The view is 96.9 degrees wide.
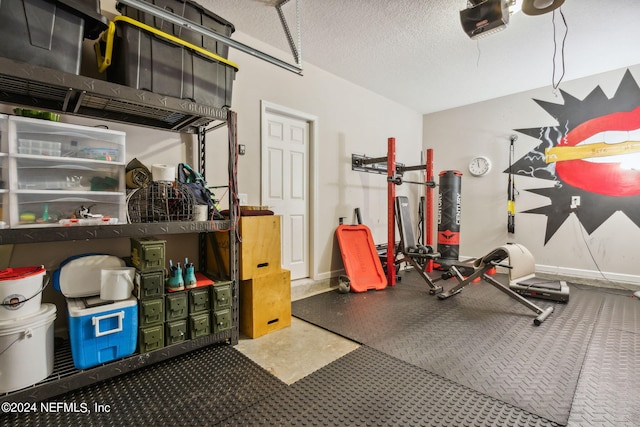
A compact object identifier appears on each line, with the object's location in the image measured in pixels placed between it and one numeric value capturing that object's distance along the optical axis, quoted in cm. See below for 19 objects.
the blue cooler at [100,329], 152
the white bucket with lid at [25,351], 134
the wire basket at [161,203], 188
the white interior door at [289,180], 312
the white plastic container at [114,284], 165
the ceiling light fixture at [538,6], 196
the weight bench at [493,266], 261
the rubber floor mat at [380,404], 136
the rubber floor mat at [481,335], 164
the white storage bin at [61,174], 141
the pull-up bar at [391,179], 373
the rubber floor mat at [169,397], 136
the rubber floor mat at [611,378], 139
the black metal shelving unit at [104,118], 137
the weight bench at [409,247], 336
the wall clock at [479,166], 460
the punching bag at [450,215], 416
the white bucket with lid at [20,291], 136
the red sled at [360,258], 356
